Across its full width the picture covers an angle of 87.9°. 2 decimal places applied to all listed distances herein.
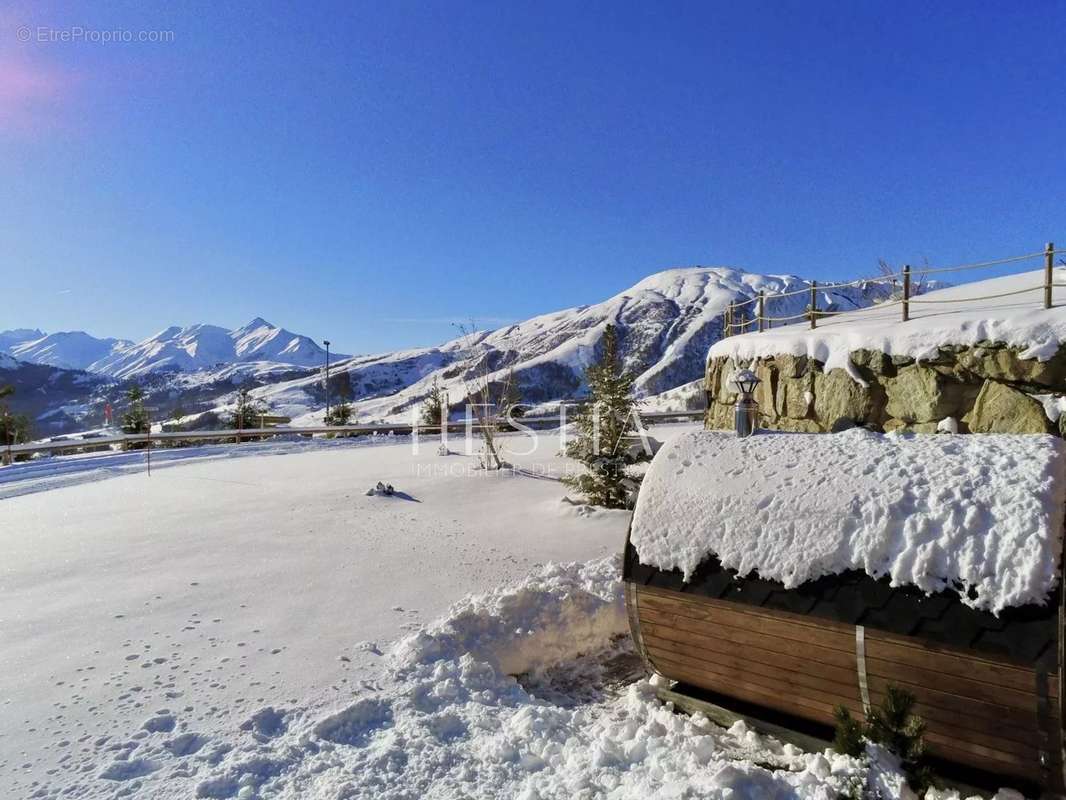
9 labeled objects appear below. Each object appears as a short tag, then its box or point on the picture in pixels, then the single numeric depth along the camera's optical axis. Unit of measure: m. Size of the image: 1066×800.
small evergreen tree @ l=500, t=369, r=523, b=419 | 13.77
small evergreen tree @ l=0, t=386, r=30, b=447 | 19.53
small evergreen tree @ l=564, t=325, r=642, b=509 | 8.06
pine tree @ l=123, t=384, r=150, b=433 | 20.41
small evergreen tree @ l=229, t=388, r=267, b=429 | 20.39
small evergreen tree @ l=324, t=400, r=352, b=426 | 25.16
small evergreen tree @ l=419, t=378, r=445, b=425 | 21.70
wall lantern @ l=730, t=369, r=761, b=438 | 3.89
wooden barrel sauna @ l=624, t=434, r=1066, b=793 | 2.35
